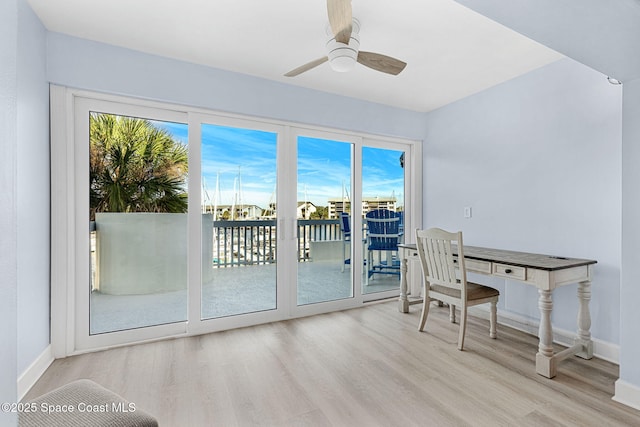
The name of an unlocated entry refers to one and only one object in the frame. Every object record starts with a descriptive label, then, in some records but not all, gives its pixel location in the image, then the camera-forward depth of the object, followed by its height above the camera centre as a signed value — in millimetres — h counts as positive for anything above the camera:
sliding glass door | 2676 -94
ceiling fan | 1699 +1050
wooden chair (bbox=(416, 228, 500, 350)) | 2699 -597
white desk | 2285 -494
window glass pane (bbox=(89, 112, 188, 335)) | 2695 -94
